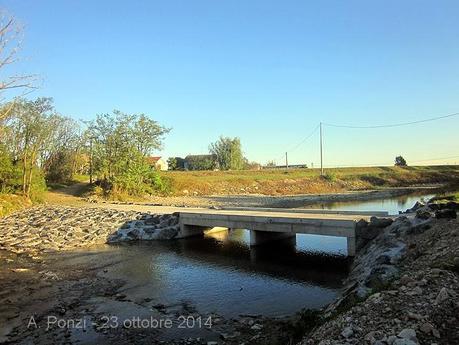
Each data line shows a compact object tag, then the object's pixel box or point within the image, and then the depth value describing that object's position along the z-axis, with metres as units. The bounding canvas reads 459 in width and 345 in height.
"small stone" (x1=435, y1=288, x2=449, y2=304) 7.17
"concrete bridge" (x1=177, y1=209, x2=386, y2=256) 19.17
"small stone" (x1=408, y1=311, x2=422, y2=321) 6.69
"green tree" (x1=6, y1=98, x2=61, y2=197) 37.69
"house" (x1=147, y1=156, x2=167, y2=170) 108.85
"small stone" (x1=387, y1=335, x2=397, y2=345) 6.21
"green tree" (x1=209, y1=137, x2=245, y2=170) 115.12
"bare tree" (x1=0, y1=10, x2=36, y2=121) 10.45
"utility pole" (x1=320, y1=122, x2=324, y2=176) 83.71
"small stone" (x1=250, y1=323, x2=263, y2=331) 11.01
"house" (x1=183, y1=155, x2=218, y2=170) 116.75
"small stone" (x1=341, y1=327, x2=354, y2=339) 6.75
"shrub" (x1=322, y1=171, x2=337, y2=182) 80.56
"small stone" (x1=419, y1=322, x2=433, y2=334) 6.38
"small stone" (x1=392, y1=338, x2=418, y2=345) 6.06
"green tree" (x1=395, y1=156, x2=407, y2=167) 109.54
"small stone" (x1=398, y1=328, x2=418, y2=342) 6.18
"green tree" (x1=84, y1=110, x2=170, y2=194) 45.31
